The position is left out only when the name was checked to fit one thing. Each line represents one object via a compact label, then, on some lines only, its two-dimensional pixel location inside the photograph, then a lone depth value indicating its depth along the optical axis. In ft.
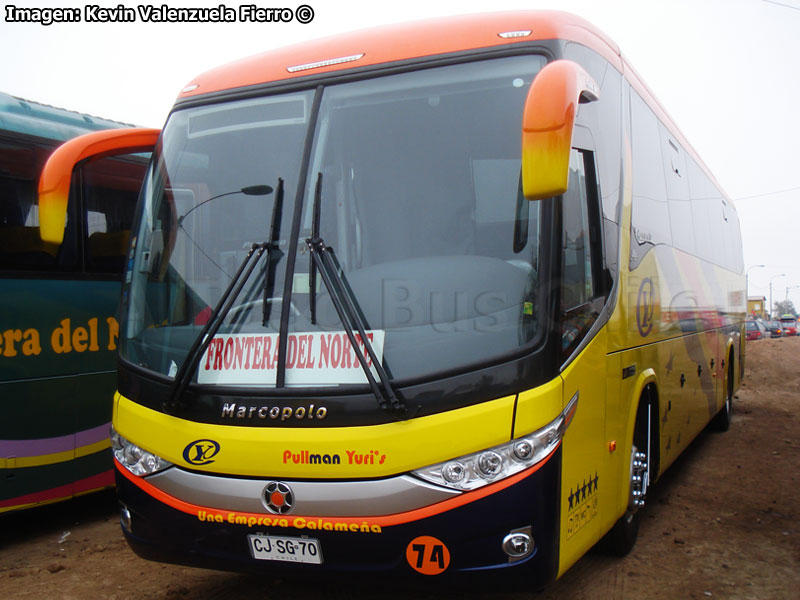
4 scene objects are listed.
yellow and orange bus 11.67
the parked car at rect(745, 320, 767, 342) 171.78
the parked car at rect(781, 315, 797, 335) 215.06
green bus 19.21
